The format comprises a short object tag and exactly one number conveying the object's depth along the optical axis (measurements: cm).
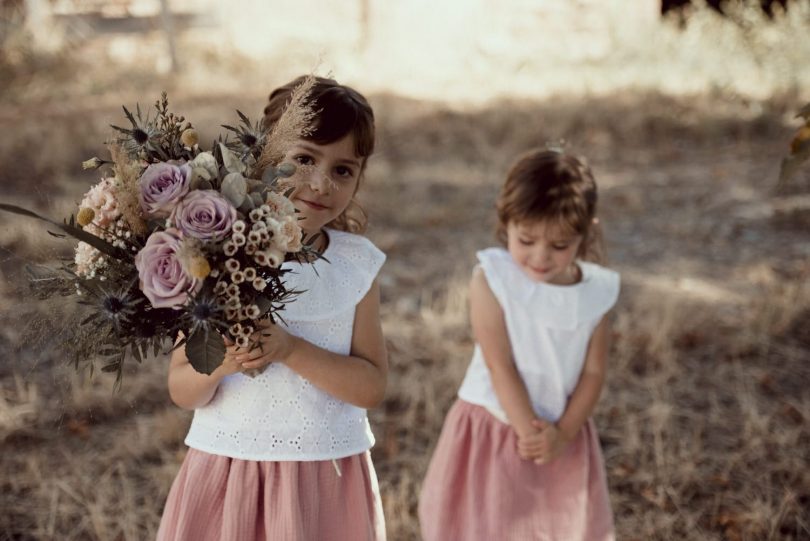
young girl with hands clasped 263
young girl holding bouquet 206
